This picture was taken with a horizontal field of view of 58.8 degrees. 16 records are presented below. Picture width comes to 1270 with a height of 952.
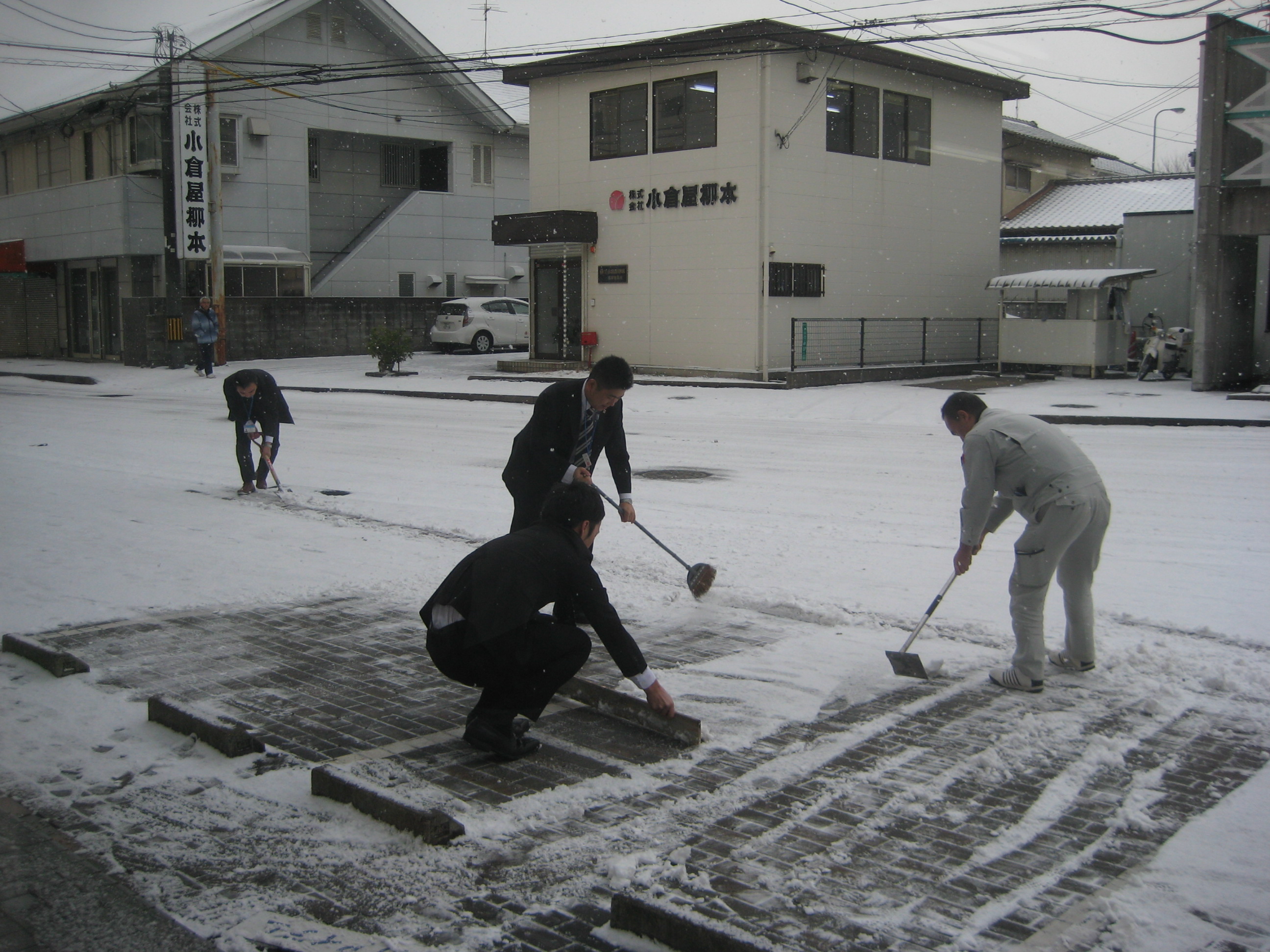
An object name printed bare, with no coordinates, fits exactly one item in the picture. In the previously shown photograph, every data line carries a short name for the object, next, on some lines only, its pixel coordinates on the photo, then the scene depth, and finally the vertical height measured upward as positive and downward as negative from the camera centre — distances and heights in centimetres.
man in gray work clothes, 552 -63
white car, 3294 +155
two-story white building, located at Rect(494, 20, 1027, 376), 2325 +411
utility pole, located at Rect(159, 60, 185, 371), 2812 +350
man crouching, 449 -100
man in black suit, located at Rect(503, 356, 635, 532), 608 -35
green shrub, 2642 +73
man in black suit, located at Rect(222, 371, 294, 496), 1123 -35
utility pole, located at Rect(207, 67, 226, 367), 2725 +395
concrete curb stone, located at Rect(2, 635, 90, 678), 578 -145
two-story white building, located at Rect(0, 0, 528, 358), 3106 +621
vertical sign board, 2738 +503
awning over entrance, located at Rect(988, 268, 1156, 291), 2281 +199
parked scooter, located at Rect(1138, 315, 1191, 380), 2294 +47
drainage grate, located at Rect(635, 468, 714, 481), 1213 -107
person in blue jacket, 2670 +109
